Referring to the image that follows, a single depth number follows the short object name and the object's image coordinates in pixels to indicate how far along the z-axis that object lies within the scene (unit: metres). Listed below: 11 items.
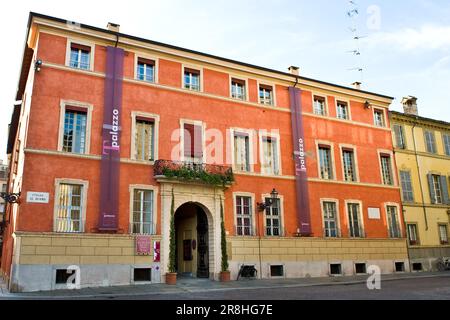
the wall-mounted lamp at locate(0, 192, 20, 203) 17.08
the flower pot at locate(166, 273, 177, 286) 18.36
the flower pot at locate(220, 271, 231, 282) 19.62
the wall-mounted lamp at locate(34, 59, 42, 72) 17.95
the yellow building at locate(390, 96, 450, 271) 27.25
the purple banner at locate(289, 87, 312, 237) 22.80
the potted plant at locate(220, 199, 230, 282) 19.67
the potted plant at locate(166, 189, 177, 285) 18.42
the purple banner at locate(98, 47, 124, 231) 18.00
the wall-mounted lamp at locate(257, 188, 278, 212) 21.44
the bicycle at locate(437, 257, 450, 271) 27.16
